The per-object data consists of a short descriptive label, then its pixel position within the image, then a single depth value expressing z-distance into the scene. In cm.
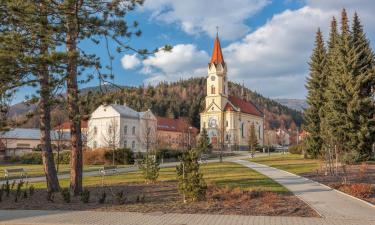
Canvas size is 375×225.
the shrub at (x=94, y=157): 4584
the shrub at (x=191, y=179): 1338
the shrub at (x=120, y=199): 1339
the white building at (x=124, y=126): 7262
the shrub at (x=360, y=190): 1530
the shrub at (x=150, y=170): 1997
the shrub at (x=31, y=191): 1584
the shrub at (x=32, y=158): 5219
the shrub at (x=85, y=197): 1373
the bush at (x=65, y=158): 4844
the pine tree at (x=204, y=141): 5666
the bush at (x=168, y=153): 5324
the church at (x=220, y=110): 9987
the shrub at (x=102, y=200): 1358
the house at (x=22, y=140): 6787
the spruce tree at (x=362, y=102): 3148
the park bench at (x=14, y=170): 2323
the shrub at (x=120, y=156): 4719
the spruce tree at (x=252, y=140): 6837
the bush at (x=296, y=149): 6084
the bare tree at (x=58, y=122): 2841
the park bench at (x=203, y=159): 4547
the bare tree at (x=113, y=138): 4668
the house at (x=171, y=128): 8582
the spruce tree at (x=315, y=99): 4062
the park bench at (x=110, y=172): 2992
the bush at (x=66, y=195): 1387
